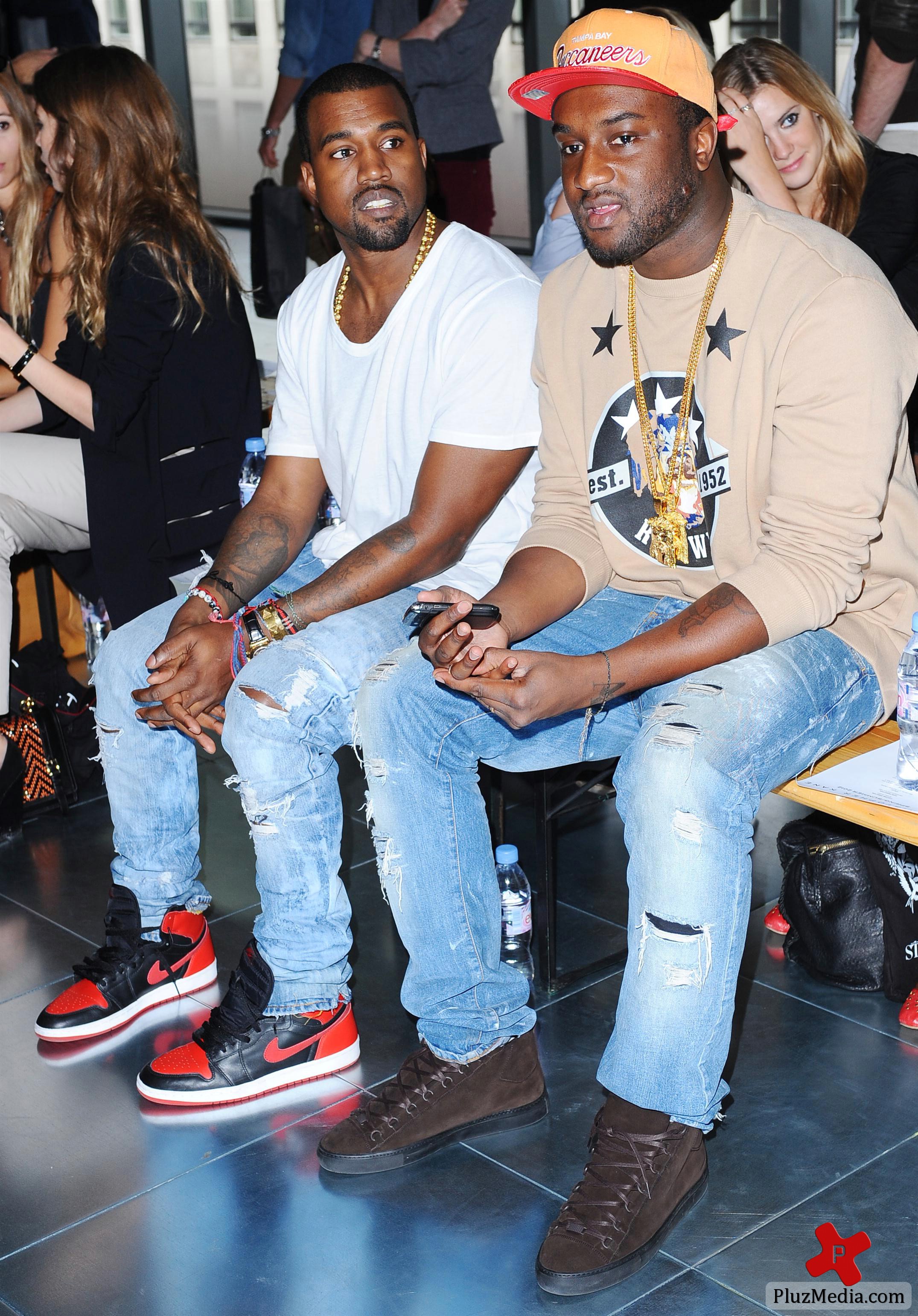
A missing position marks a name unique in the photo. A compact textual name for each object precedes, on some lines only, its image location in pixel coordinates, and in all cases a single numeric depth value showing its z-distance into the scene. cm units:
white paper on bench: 185
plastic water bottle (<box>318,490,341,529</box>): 311
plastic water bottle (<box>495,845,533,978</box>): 254
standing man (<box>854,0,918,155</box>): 468
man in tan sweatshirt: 184
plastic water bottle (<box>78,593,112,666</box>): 393
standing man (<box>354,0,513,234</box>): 503
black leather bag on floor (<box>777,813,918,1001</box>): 233
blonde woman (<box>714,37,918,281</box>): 306
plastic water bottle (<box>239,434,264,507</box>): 326
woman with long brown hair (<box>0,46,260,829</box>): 304
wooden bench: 178
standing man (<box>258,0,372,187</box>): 547
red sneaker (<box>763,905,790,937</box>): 266
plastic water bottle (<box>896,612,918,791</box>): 193
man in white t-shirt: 224
